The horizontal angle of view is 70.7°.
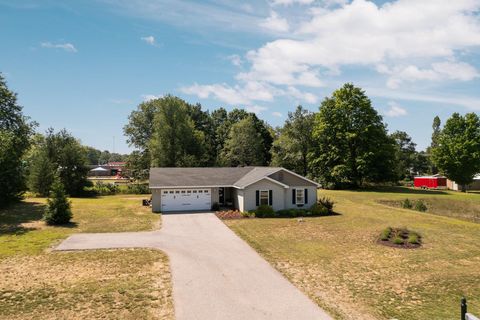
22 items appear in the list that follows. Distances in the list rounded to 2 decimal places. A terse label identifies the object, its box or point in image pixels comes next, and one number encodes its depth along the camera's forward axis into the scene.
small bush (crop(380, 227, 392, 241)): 21.46
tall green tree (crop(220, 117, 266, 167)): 68.31
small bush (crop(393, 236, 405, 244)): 20.44
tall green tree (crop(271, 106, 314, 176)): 63.54
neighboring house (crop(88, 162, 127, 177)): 115.00
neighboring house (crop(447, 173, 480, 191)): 63.03
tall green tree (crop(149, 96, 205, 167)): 56.41
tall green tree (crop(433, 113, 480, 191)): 53.09
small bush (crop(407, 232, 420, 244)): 20.64
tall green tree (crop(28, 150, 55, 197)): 44.41
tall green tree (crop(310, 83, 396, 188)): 54.81
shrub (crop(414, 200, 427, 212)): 37.94
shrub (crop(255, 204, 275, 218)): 30.11
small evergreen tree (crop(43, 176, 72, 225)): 26.00
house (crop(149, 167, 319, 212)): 31.44
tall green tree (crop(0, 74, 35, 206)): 32.19
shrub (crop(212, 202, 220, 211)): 33.28
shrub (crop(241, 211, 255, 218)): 29.97
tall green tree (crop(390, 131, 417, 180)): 89.28
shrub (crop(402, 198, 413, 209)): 39.04
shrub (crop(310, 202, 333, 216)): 31.52
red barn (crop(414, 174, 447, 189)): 66.03
